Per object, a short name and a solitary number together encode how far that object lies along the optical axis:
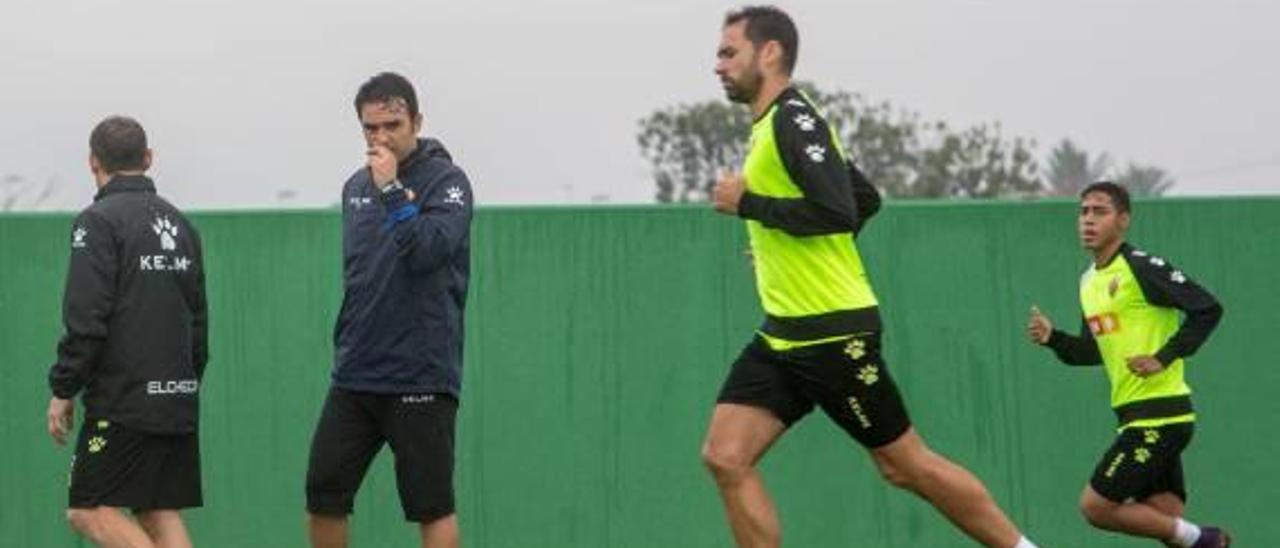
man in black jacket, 15.52
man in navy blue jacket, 15.71
